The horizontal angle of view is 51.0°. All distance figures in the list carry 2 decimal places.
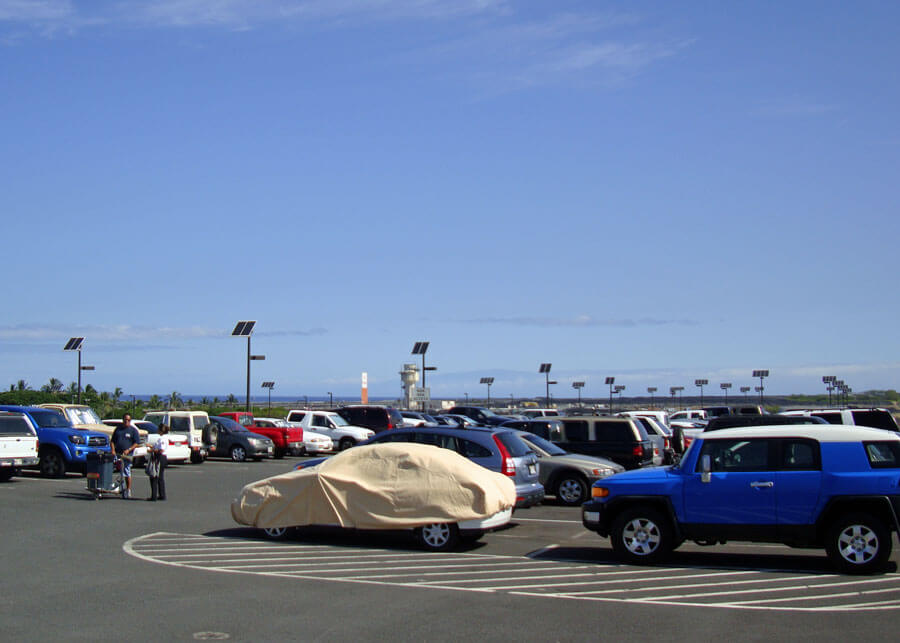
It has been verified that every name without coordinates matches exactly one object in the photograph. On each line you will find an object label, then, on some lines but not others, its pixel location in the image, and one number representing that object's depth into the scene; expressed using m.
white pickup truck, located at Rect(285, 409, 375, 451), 38.53
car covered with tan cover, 13.14
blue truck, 25.70
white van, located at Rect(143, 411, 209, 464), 32.22
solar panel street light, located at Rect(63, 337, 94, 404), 49.78
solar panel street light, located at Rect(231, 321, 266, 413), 48.12
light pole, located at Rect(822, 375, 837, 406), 71.50
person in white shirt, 20.38
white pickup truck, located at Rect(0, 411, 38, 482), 23.14
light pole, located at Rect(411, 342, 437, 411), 57.97
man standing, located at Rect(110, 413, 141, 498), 20.92
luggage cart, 20.73
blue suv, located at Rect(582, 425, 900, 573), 11.32
